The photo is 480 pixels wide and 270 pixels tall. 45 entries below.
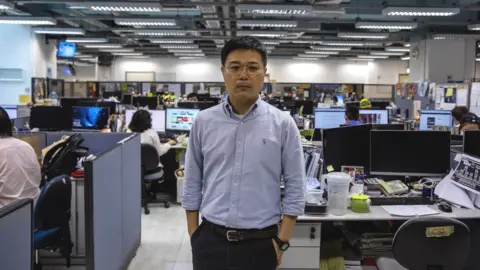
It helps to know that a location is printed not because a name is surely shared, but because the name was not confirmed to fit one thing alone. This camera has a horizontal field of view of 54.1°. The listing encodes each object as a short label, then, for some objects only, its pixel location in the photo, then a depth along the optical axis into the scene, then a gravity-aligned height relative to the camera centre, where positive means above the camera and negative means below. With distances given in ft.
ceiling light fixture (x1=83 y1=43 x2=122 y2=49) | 50.26 +6.27
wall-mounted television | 43.01 +4.88
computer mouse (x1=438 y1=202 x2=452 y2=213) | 9.87 -2.11
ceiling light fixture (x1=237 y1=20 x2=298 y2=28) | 31.45 +5.53
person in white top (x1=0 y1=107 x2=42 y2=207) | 9.57 -1.39
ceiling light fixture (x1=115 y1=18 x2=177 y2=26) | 30.42 +5.37
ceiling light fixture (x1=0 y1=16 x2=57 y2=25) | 30.81 +5.43
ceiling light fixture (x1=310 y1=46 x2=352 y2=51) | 52.79 +6.55
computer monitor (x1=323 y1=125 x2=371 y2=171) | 11.32 -0.98
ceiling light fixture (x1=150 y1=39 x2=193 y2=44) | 43.96 +5.99
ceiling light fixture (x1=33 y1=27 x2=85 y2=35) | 36.14 +5.66
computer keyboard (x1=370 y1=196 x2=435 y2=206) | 10.30 -2.09
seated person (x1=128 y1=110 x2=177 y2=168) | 18.51 -1.01
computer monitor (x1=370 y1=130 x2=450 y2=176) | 11.50 -1.10
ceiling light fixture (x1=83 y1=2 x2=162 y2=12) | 25.60 +5.37
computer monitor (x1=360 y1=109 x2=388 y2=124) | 23.90 -0.44
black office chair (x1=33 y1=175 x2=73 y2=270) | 10.18 -2.55
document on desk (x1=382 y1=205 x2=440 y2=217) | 9.47 -2.14
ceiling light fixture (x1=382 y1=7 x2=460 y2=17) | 25.82 +5.35
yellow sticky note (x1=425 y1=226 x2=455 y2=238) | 7.36 -1.95
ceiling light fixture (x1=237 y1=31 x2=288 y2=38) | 36.52 +5.68
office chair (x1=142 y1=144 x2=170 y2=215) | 17.90 -2.65
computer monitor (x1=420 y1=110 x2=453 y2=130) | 23.65 -0.57
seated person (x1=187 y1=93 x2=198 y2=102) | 33.15 +0.51
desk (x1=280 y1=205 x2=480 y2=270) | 9.43 -2.80
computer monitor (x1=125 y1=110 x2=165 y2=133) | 22.75 -0.84
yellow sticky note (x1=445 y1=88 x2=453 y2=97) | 27.89 +0.92
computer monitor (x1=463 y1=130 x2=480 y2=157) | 11.05 -0.80
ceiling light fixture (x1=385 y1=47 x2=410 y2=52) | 51.21 +6.42
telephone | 11.03 -1.92
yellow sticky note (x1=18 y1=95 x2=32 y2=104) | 37.50 +0.23
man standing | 6.16 -0.91
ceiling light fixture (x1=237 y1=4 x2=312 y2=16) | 25.67 +5.35
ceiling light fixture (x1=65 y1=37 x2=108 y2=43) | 43.17 +5.86
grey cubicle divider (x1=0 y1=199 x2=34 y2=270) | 4.79 -1.44
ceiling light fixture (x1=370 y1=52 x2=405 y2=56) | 58.39 +6.68
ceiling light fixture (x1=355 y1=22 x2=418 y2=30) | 31.94 +5.64
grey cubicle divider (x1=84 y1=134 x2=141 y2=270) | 9.03 -2.33
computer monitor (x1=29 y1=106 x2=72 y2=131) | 22.15 -0.75
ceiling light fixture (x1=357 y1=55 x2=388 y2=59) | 62.64 +6.78
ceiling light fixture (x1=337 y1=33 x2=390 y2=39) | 37.81 +5.90
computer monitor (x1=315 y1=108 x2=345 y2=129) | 23.88 -0.57
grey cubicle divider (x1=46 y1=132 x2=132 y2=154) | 15.01 -1.18
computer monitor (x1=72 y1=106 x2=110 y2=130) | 22.22 -0.69
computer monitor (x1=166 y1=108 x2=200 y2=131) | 22.52 -0.68
